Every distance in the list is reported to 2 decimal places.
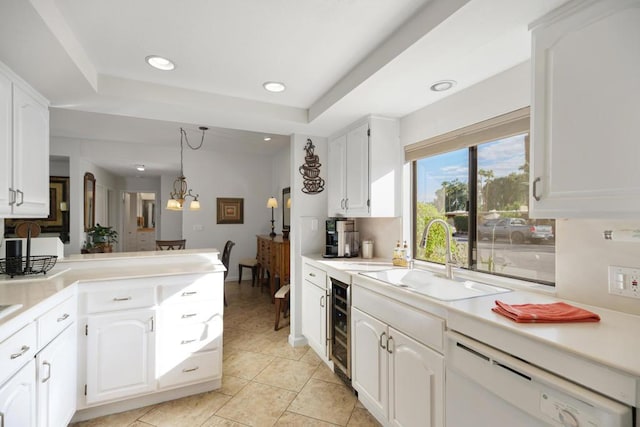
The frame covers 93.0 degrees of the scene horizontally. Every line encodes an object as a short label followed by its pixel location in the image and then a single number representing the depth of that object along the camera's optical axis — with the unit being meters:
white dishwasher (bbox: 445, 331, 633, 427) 0.90
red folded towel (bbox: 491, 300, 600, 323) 1.15
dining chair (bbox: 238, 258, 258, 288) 5.50
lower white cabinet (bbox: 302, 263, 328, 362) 2.65
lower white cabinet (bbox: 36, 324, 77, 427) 1.53
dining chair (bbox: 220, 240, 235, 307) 4.66
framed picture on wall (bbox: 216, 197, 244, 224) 5.98
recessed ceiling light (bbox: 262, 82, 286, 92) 2.23
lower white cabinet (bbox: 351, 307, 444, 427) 1.50
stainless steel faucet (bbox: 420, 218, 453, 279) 1.95
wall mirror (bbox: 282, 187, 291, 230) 5.40
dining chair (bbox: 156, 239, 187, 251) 4.29
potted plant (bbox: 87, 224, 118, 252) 5.01
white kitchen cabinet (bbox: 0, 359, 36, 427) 1.24
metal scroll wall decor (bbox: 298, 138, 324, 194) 3.16
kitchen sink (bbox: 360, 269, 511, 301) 1.69
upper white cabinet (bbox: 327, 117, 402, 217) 2.53
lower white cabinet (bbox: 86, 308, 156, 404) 1.98
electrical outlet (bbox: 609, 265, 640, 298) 1.23
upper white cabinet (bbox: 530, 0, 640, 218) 1.03
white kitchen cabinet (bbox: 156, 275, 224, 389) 2.16
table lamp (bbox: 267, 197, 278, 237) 5.29
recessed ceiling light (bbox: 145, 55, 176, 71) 1.88
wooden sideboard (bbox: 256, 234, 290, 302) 4.25
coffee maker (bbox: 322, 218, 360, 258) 2.92
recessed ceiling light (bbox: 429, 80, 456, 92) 1.90
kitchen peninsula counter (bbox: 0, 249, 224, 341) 1.47
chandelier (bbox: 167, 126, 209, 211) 4.59
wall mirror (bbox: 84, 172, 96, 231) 5.24
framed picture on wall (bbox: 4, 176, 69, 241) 5.10
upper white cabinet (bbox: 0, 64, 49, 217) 1.69
